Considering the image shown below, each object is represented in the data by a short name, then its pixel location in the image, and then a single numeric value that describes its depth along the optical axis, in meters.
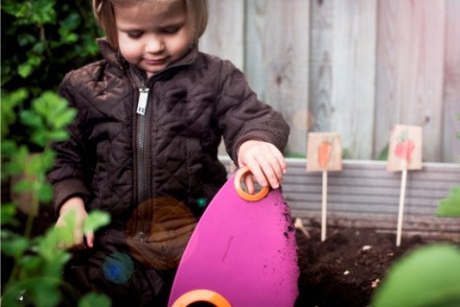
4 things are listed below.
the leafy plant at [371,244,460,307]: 0.44
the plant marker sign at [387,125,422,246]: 2.70
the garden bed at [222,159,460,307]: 2.62
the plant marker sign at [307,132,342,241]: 2.74
